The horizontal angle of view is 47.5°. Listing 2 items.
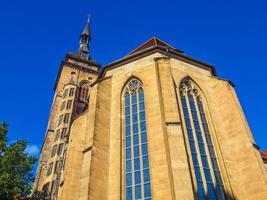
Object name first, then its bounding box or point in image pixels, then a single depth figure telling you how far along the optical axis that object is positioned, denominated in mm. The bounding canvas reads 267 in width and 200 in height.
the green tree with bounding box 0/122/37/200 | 11258
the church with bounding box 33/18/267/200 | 11852
